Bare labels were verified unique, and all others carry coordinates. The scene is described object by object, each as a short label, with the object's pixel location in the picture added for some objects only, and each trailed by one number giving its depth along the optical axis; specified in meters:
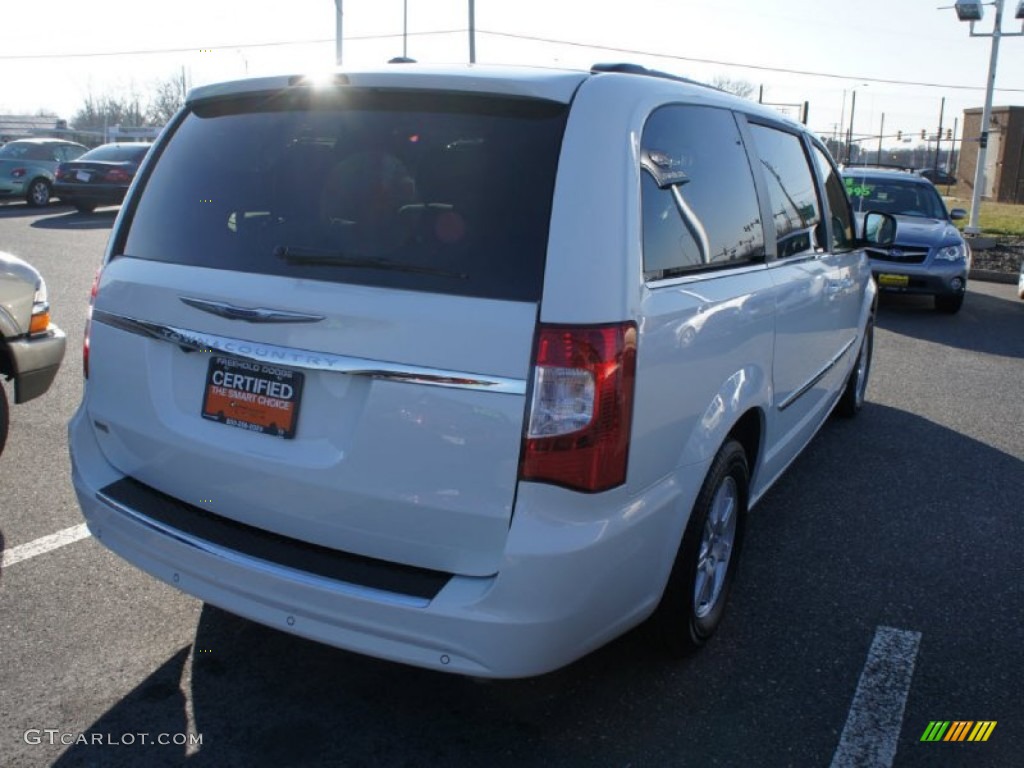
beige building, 49.25
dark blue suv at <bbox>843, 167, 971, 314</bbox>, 11.21
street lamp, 19.77
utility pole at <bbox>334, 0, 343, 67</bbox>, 32.81
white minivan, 2.42
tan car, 4.70
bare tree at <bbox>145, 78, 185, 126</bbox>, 84.35
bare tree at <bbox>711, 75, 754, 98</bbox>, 49.31
